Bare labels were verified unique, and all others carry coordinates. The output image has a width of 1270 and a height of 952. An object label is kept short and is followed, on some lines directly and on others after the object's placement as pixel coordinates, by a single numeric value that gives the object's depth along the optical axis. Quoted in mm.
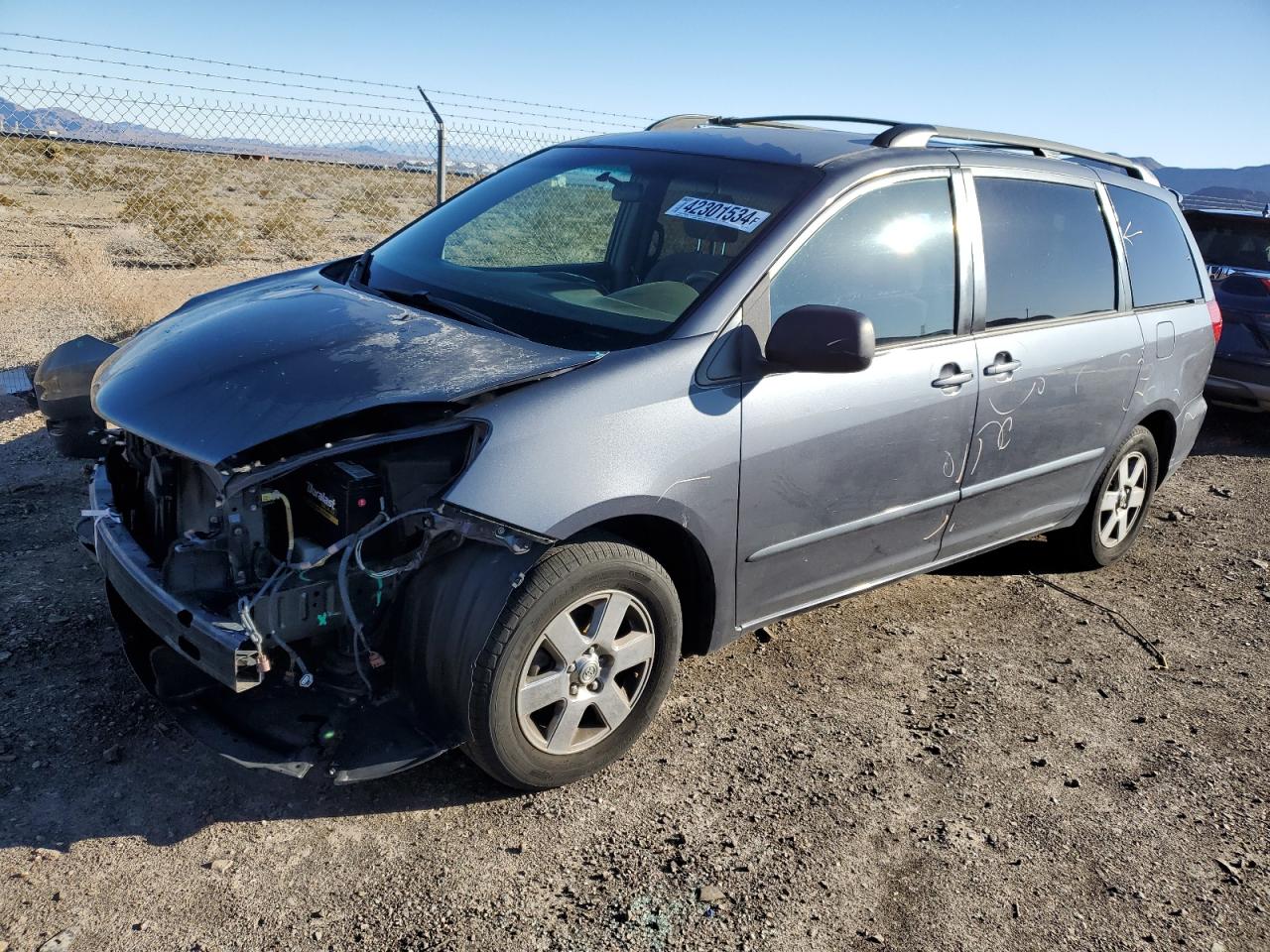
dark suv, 7613
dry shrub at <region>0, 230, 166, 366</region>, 7945
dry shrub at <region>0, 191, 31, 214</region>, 17970
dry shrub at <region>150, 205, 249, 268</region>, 13656
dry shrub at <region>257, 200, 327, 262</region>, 15008
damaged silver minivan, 2688
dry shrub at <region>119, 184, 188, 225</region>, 16370
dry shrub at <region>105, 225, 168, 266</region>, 13578
